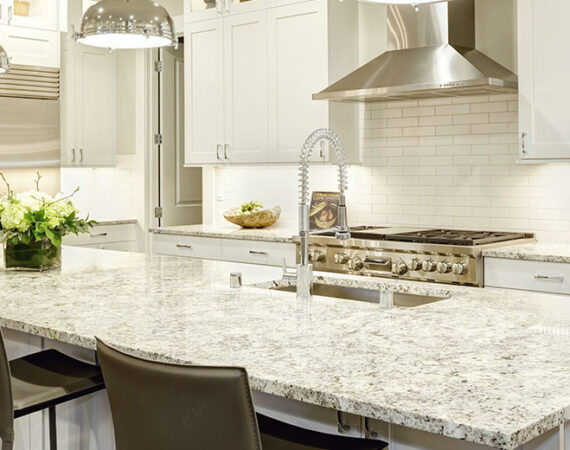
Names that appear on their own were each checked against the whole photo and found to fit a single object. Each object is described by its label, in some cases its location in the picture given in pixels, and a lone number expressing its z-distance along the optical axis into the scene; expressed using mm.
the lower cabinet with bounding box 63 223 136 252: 6445
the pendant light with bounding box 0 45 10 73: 3578
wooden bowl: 5566
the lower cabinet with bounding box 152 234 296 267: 5004
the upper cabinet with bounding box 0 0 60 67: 6082
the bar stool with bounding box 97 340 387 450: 1380
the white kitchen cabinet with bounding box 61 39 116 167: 6535
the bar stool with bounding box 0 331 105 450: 2092
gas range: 4086
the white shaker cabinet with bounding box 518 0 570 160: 4074
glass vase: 3338
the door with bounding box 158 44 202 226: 6941
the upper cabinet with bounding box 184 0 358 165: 5129
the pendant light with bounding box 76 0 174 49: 2973
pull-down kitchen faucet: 2668
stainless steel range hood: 4324
